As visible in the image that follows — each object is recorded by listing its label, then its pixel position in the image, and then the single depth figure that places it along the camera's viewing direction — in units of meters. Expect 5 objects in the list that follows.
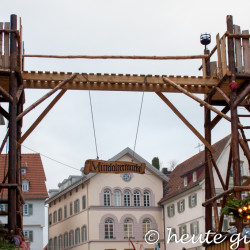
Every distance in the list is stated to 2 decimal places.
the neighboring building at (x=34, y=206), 56.44
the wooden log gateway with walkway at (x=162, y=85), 17.34
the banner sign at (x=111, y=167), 17.55
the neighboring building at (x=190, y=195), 53.75
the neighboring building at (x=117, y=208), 61.41
